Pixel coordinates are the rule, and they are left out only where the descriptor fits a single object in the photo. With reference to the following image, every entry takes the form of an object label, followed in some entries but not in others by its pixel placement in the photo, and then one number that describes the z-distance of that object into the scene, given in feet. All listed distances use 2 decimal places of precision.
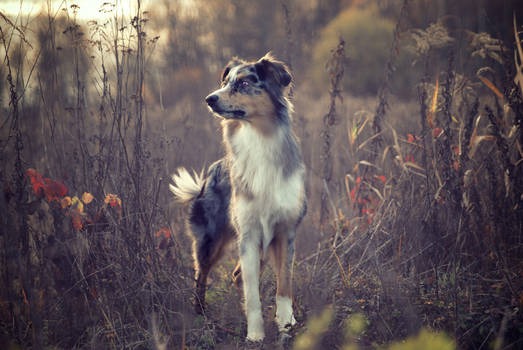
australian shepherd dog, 10.50
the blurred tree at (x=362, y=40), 20.79
